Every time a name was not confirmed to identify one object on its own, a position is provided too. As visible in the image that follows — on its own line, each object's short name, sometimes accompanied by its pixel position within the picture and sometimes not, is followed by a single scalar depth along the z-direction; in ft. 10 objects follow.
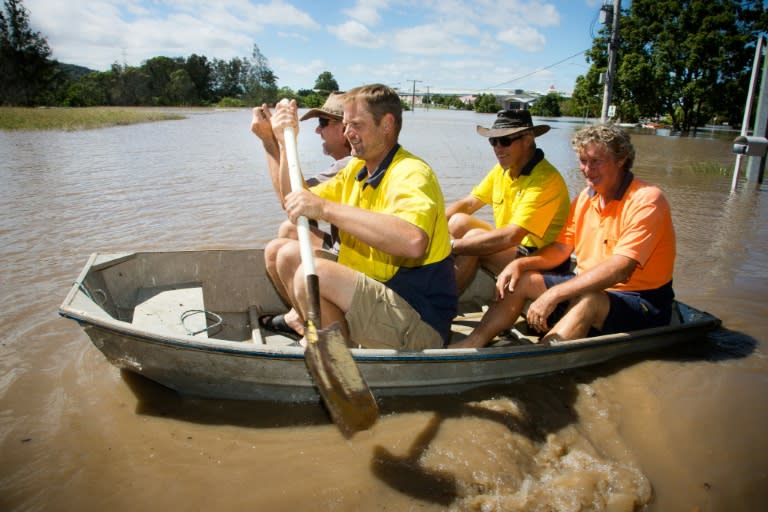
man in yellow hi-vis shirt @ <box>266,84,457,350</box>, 8.48
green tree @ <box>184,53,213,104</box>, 312.87
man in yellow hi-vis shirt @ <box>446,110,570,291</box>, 13.10
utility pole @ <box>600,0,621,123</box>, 54.27
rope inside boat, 12.76
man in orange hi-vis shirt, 11.23
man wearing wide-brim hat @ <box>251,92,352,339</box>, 11.88
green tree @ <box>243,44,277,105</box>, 240.73
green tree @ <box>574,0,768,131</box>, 122.42
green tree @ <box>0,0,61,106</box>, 190.90
